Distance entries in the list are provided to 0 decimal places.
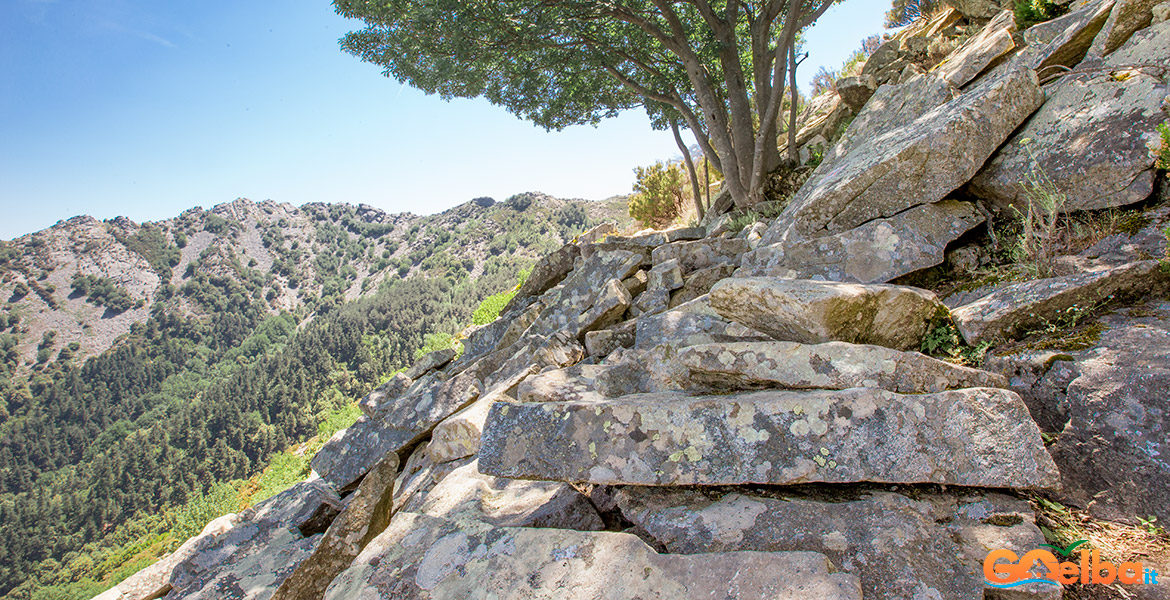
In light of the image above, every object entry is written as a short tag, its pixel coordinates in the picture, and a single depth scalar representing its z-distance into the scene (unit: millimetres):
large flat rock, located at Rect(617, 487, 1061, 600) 1769
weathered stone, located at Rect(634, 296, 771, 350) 3680
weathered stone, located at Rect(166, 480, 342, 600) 3455
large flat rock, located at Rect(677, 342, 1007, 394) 2418
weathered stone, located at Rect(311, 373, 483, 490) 4844
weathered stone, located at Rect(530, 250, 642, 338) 6945
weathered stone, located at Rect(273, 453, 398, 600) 2762
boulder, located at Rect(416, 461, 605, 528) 2504
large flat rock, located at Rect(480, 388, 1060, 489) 2066
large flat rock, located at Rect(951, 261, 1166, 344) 2863
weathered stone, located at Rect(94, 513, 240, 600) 3959
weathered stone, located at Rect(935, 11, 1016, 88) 6020
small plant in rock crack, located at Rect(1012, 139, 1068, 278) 3404
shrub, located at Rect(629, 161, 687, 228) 18906
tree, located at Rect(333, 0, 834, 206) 9984
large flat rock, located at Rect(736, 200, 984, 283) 4152
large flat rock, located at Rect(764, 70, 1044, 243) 4297
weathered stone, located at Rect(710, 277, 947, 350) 3025
